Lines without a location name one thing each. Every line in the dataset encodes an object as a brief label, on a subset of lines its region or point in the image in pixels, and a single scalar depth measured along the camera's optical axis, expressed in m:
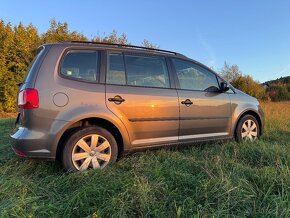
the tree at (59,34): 11.14
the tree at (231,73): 21.51
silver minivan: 2.70
